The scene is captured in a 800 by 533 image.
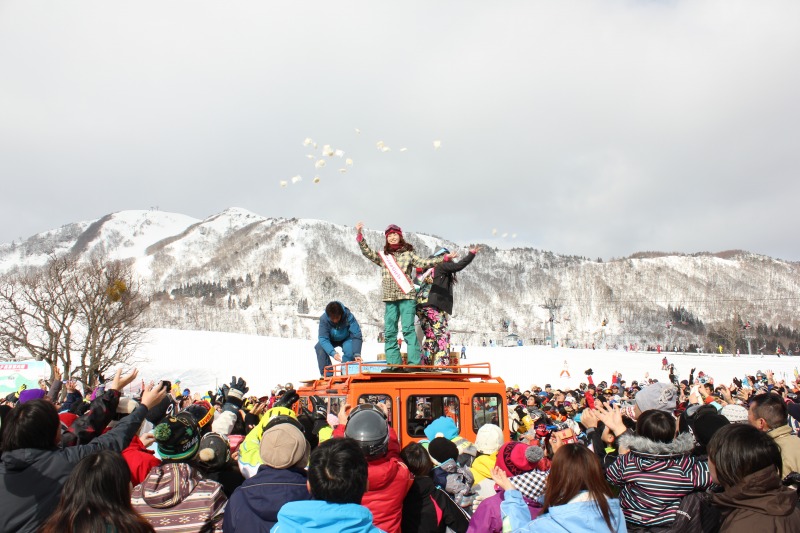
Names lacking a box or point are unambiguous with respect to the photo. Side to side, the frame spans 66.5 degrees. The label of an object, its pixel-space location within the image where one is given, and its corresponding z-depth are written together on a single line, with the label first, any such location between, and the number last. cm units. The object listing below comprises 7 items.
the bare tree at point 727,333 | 9792
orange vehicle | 738
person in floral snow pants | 989
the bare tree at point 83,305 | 3872
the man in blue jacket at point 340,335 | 1016
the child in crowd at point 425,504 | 405
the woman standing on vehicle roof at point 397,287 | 984
